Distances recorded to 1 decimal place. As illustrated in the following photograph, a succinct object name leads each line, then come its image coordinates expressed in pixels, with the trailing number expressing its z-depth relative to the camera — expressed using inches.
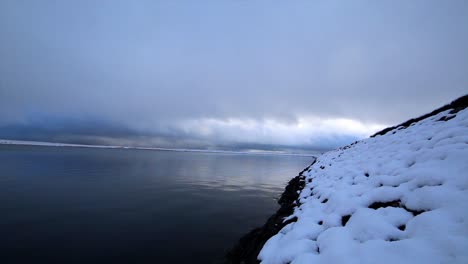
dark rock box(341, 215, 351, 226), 183.3
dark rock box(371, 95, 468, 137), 383.9
